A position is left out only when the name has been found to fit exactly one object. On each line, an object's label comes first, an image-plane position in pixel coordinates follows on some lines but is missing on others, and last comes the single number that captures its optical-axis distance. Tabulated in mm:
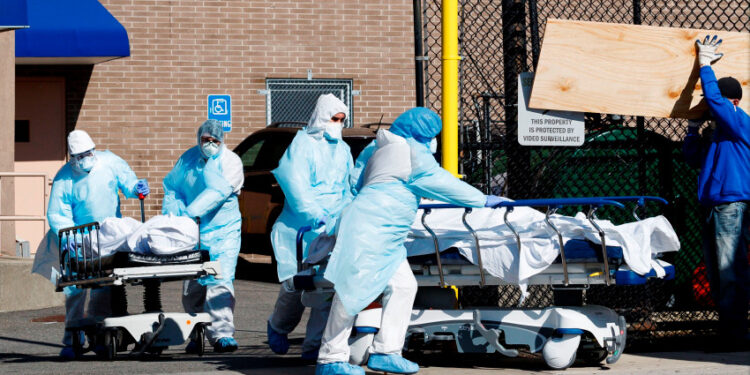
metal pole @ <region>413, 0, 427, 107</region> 16625
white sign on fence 16578
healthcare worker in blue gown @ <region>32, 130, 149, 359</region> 17547
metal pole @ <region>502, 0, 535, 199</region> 17031
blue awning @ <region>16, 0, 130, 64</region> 33281
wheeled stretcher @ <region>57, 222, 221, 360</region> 15859
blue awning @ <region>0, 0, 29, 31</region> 24016
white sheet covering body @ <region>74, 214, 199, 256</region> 15875
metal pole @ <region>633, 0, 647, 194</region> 17109
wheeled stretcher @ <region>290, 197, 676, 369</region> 13937
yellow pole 16281
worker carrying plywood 16000
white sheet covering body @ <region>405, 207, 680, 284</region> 13930
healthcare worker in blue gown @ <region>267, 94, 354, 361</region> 15641
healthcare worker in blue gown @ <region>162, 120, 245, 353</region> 17469
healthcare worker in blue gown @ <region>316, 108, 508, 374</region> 13273
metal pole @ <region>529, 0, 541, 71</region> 16969
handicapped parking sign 33969
